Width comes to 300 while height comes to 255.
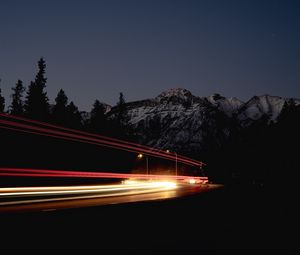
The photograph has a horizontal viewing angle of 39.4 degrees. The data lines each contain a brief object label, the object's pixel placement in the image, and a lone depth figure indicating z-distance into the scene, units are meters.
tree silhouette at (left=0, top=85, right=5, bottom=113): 92.00
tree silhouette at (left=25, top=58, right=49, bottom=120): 76.06
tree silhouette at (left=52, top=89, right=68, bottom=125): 80.12
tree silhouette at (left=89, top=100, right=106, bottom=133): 96.69
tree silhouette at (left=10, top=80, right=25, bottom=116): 107.81
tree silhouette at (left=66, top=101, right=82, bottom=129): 85.38
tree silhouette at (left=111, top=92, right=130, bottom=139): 105.44
